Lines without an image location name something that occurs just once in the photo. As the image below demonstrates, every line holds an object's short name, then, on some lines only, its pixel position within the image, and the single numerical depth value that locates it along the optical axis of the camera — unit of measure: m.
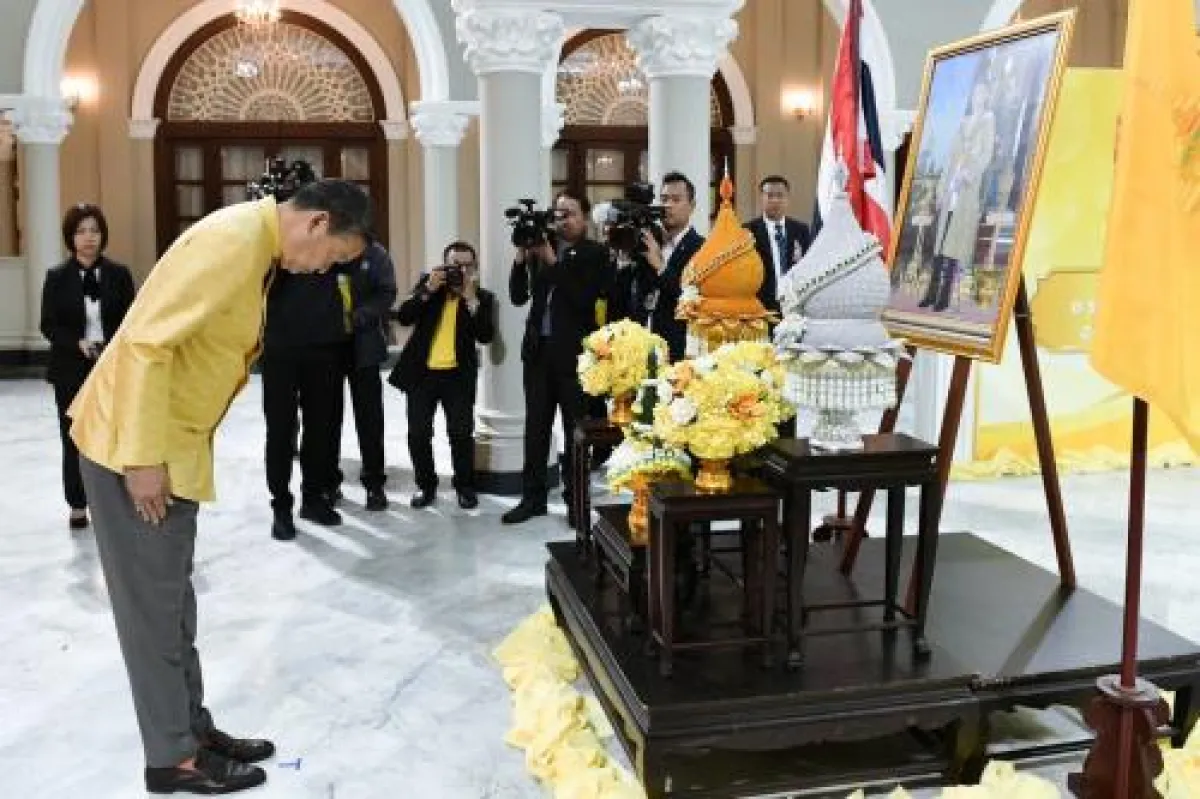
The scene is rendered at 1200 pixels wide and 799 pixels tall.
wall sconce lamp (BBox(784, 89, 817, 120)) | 14.58
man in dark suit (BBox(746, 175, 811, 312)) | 6.91
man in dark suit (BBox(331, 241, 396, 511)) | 6.11
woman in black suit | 5.46
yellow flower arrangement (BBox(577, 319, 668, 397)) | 4.09
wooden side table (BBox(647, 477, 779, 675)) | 3.21
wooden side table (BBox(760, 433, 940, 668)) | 3.29
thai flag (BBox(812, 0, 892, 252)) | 4.65
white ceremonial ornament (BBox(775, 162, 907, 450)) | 3.43
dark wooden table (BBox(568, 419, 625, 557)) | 4.24
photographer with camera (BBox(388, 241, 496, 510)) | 6.30
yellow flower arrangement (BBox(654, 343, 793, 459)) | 3.26
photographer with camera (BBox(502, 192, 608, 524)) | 5.96
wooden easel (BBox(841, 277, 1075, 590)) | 3.83
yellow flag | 2.63
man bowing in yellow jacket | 2.87
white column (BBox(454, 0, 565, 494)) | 6.46
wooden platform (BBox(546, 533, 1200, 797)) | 3.08
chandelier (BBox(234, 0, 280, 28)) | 12.52
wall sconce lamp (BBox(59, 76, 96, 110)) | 12.98
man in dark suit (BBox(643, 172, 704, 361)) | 5.70
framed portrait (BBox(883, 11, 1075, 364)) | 3.75
